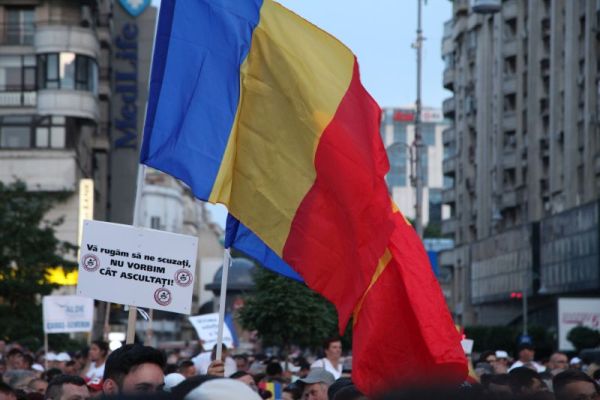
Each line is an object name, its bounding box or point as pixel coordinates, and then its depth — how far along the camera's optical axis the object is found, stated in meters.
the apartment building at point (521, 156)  61.56
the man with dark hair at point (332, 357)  15.88
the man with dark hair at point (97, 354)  16.39
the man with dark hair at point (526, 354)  21.03
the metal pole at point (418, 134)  46.56
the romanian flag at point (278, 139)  10.06
